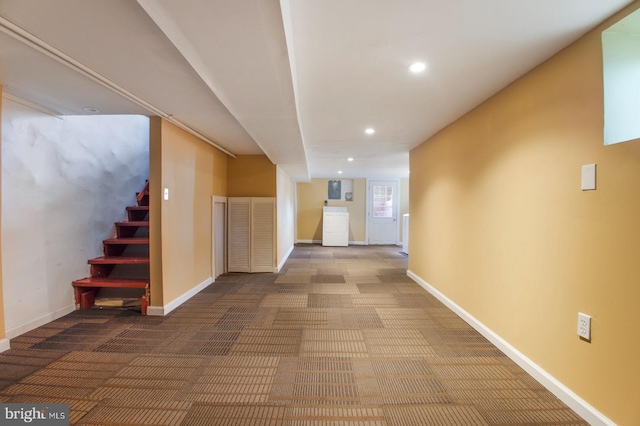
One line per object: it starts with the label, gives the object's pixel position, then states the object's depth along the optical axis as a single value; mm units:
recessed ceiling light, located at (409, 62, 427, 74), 1806
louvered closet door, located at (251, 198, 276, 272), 4703
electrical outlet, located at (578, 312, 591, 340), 1448
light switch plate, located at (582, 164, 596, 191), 1434
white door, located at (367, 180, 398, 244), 8500
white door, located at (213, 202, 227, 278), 4328
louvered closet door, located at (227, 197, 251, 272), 4703
